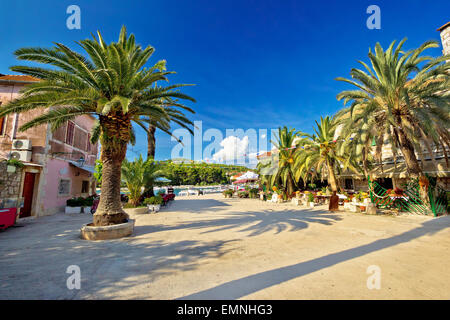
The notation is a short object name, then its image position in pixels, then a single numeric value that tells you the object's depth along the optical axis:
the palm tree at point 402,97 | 9.51
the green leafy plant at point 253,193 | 24.56
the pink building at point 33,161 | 10.04
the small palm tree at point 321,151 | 13.92
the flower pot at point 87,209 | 13.62
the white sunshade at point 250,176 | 23.70
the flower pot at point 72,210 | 13.35
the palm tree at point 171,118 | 9.16
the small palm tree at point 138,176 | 12.91
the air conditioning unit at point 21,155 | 11.14
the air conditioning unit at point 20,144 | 11.27
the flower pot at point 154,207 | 13.39
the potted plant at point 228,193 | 26.61
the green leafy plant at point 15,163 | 9.65
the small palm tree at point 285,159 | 18.44
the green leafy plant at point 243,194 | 25.47
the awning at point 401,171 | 11.04
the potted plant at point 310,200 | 14.61
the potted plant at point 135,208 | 12.35
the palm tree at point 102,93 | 6.81
